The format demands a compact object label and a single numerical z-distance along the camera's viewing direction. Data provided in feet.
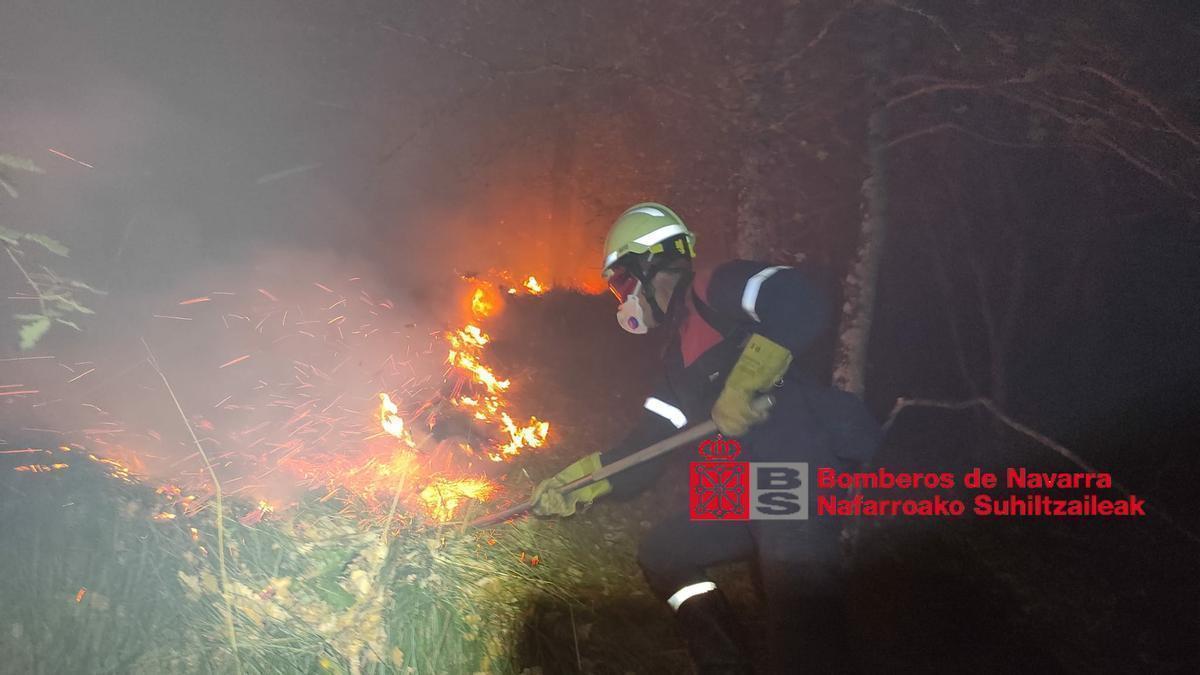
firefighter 8.92
